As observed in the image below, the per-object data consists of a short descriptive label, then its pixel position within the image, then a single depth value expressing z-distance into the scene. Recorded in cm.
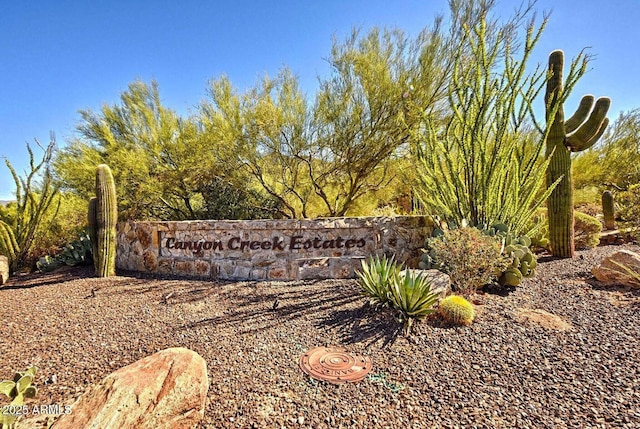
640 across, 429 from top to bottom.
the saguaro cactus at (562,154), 682
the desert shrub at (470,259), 458
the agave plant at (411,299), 368
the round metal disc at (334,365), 279
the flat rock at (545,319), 352
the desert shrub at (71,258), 765
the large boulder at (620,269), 457
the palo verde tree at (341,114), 779
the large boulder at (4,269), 637
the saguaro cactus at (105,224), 666
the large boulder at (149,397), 191
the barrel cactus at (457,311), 362
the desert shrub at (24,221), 756
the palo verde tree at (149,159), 866
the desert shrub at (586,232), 774
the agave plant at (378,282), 409
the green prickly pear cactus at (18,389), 202
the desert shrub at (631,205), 687
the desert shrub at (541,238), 729
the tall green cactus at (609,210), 945
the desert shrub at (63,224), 877
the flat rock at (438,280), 420
